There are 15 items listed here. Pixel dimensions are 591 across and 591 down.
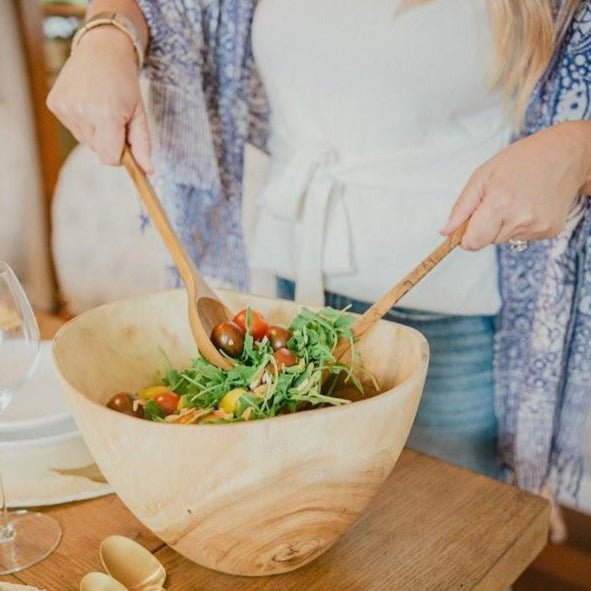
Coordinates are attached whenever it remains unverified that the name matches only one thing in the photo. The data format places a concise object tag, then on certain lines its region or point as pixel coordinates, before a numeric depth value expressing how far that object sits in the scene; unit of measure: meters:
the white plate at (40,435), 0.83
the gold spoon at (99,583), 0.70
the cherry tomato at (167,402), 0.81
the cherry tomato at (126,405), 0.77
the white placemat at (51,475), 0.84
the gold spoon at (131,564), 0.73
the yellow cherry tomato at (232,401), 0.74
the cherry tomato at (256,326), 0.84
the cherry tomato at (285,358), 0.78
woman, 1.06
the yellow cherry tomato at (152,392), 0.83
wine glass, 0.75
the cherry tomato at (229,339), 0.83
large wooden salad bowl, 0.62
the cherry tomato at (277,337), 0.82
